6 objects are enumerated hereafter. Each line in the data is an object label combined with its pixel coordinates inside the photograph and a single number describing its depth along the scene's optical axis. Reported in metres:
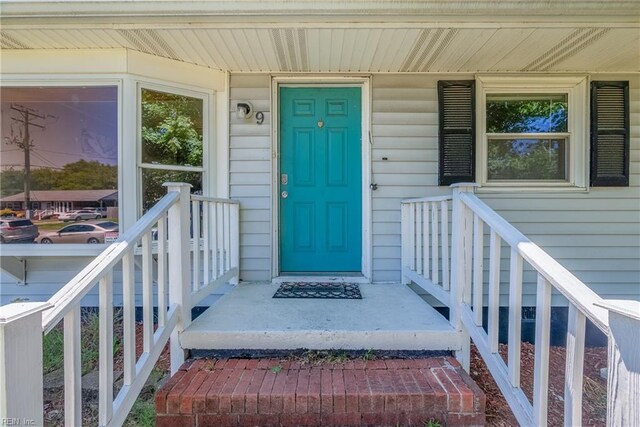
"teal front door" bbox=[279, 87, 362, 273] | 3.42
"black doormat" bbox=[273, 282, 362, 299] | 2.82
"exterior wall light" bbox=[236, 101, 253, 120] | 3.27
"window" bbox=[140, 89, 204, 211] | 3.11
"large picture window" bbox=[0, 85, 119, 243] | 3.08
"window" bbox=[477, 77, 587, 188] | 3.36
